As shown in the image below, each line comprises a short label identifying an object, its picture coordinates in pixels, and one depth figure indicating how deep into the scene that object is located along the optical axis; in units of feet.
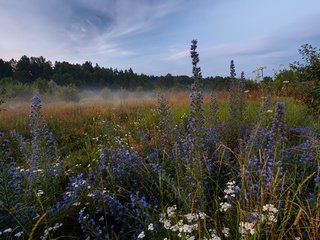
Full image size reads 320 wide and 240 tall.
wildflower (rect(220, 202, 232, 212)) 5.22
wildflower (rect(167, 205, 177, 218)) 5.36
